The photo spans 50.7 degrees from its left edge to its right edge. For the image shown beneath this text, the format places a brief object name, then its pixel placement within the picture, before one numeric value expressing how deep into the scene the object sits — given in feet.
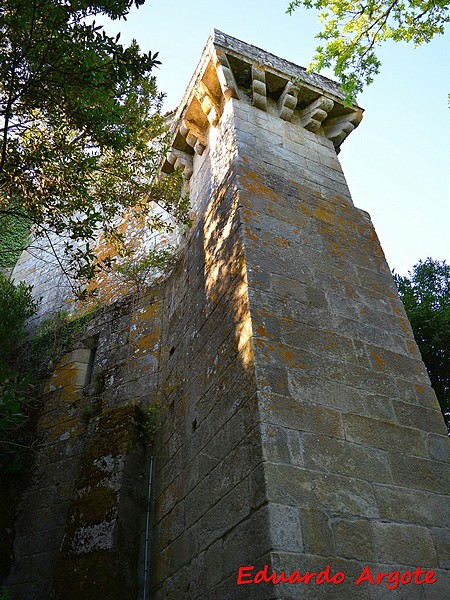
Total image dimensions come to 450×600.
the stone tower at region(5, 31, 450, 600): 8.85
